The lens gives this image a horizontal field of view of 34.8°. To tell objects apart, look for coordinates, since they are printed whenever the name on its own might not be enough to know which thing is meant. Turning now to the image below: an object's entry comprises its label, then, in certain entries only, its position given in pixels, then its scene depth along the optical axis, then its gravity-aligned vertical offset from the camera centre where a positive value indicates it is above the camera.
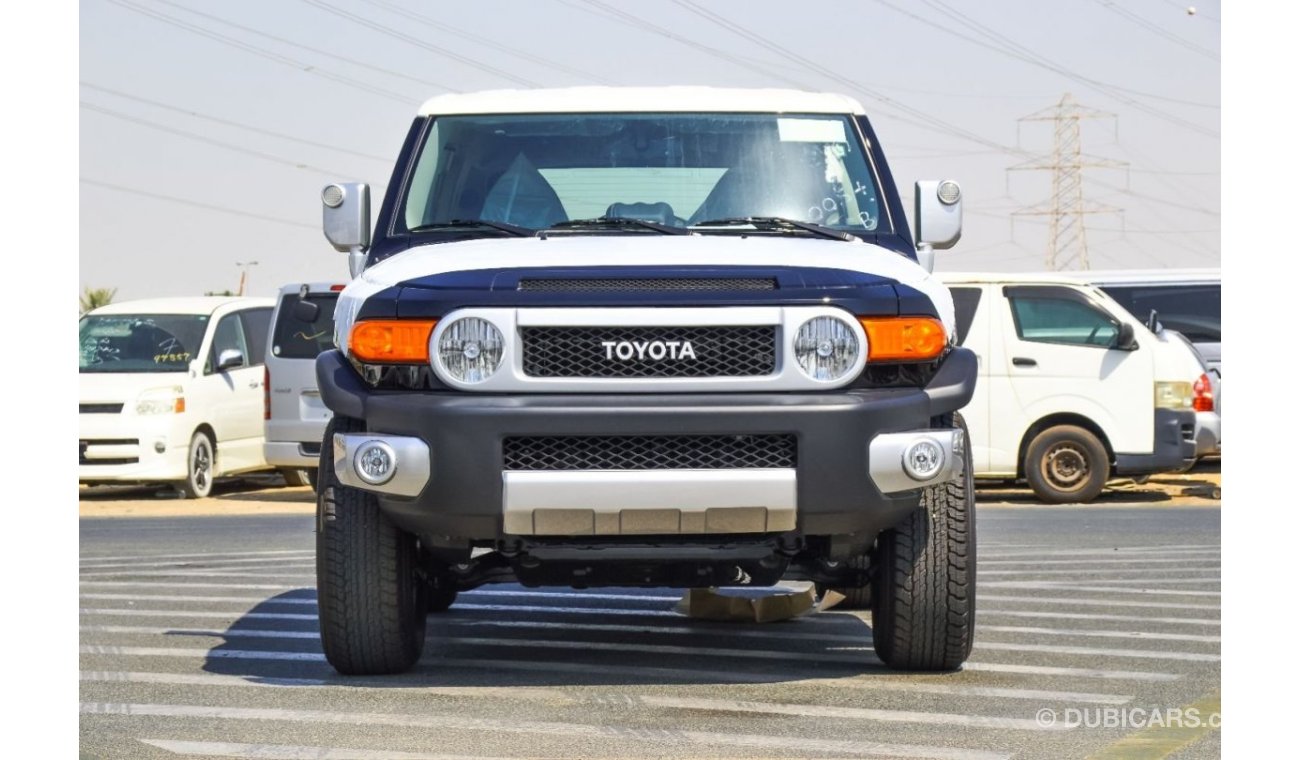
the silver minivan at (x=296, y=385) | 18.89 -0.09
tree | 55.77 +2.14
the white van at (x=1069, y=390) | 17.61 -0.12
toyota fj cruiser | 6.25 -0.16
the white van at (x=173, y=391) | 19.86 -0.16
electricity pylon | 57.47 +5.83
